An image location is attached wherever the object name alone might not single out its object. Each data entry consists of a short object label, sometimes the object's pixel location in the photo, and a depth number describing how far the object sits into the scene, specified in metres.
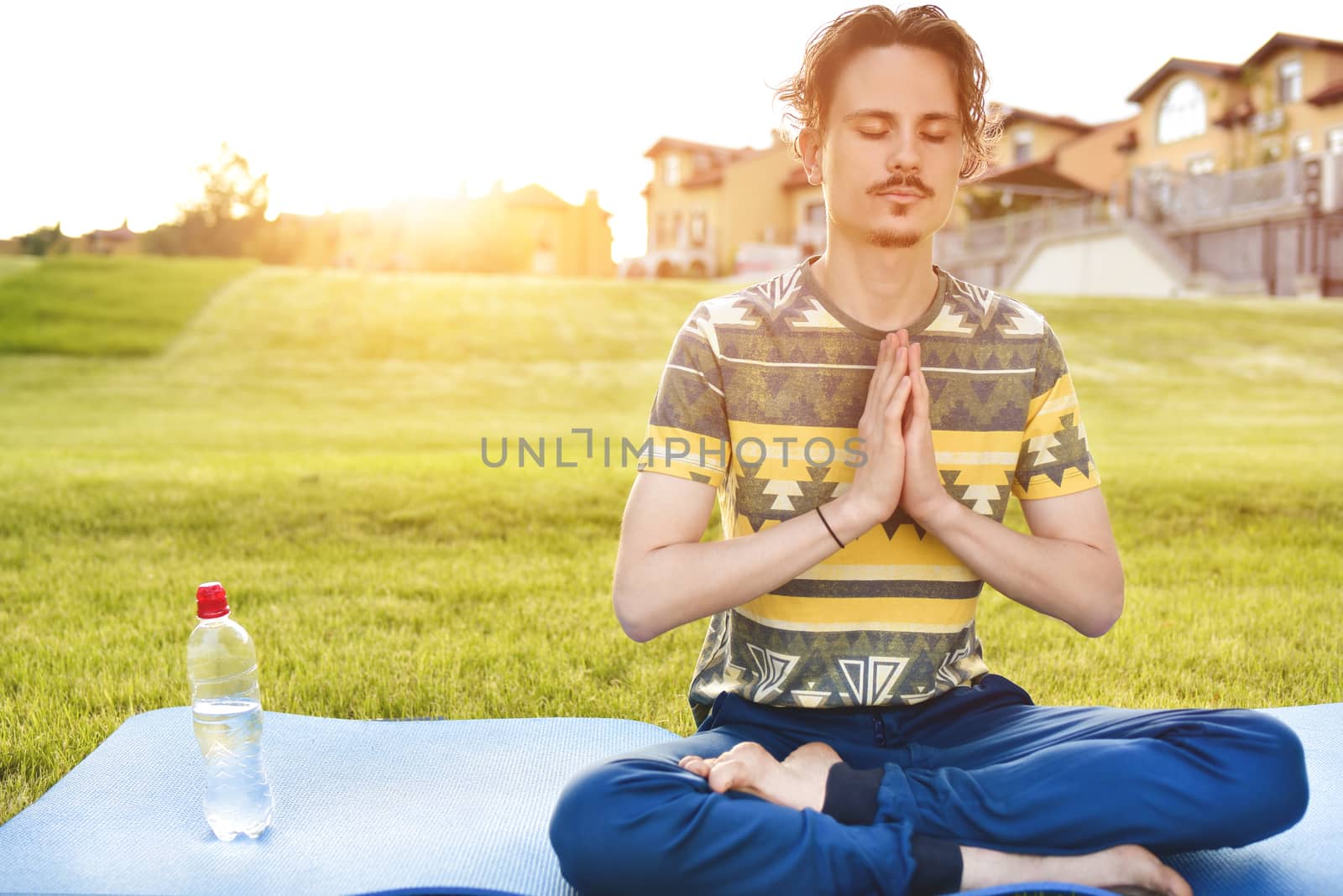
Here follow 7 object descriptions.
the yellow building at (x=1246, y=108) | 26.38
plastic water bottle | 2.37
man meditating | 1.95
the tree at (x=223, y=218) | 44.59
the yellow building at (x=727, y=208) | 37.94
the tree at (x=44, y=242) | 38.31
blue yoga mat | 2.10
